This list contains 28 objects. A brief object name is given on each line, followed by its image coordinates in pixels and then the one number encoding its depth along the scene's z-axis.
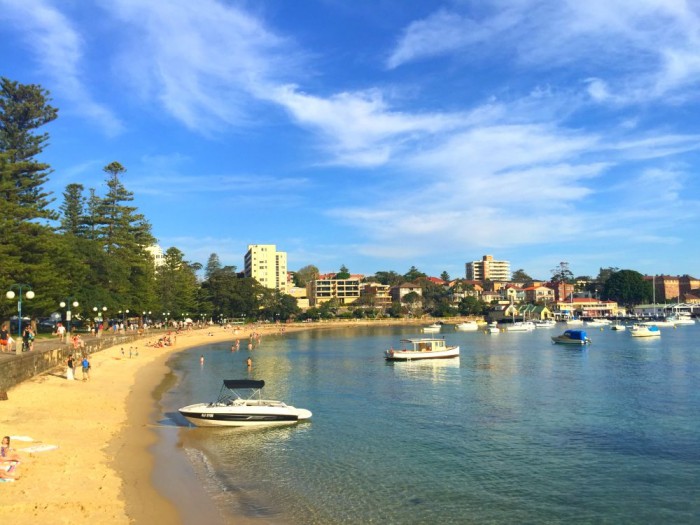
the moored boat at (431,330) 125.41
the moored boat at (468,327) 135.38
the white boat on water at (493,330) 119.74
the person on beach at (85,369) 34.03
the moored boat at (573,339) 78.81
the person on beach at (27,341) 35.35
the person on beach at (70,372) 32.92
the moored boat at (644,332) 96.56
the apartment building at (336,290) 192.50
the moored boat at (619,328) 128.01
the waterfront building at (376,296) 183.89
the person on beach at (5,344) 34.58
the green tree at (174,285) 101.50
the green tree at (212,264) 166.88
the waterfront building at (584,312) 195.00
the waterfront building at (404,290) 192.62
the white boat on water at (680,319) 150.99
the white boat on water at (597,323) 152.79
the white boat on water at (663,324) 135.73
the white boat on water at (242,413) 24.97
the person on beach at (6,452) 14.99
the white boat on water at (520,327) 129.88
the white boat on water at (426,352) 57.34
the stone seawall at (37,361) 25.78
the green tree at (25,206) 44.00
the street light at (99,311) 63.12
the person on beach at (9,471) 14.11
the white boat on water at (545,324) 145.50
